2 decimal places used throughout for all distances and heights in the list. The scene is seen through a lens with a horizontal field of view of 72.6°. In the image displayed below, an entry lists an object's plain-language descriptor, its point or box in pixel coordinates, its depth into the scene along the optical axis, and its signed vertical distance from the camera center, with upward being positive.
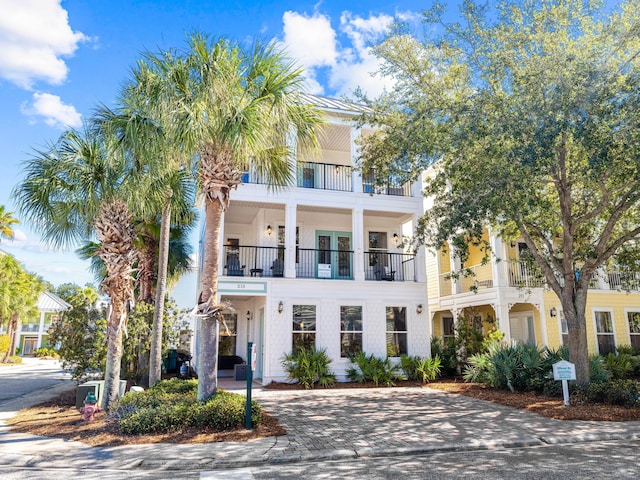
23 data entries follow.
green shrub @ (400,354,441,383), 14.95 -1.50
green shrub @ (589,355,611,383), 11.37 -1.31
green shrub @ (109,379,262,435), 7.53 -1.56
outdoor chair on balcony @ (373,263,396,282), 16.52 +1.92
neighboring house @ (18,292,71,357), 41.16 -0.24
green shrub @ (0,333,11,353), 28.55 -1.11
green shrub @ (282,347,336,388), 13.73 -1.38
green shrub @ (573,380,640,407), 9.88 -1.62
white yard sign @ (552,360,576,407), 9.88 -1.09
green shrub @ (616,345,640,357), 17.14 -1.07
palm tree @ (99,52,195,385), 8.02 +4.02
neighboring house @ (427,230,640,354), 17.08 +0.82
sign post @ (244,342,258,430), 7.63 -0.94
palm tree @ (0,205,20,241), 26.63 +6.23
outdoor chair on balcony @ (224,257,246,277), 15.70 +2.07
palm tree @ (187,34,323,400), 8.16 +3.98
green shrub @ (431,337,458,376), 16.14 -1.17
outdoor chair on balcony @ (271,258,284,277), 15.82 +1.99
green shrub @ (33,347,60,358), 37.97 -2.28
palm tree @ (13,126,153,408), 9.12 +2.62
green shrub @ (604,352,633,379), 15.74 -1.53
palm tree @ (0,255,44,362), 27.48 +2.15
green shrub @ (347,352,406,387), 14.28 -1.54
